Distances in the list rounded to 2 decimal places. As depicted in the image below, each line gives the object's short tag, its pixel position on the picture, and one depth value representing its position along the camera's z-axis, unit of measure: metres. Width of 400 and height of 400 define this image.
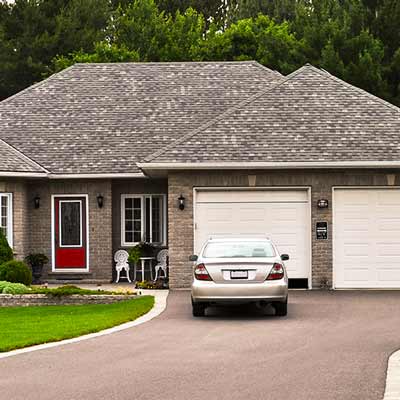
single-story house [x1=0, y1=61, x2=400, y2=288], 24.53
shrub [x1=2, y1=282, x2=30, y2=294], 22.28
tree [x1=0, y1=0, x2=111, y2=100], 53.16
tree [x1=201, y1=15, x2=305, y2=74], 46.44
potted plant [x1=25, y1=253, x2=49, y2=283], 27.41
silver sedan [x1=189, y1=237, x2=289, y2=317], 18.00
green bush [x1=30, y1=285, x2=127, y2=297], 21.62
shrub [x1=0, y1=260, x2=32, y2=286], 24.09
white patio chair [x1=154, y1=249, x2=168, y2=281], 27.83
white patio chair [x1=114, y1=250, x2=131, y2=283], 27.92
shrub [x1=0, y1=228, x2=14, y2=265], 25.00
